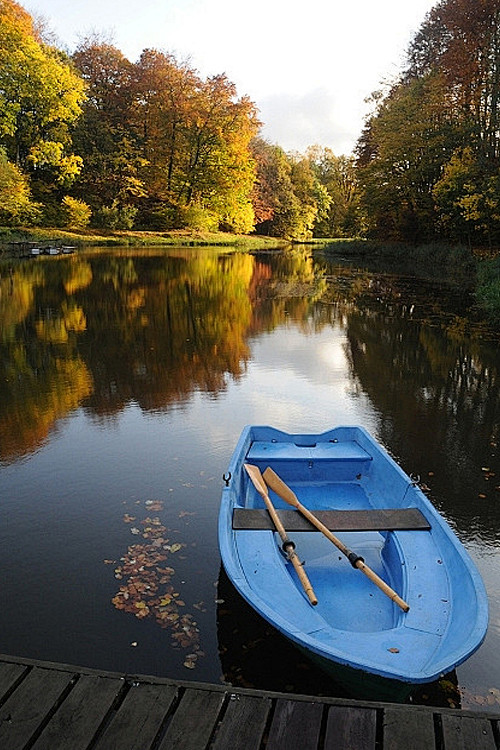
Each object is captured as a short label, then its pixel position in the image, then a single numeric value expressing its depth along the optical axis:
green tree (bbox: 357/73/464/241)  27.50
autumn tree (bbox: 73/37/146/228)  46.69
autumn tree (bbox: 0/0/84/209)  37.31
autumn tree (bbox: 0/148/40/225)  33.66
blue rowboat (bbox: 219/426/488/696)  3.14
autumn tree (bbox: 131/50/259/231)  49.06
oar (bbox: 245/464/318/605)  3.75
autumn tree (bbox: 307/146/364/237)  76.94
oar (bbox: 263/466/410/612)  3.65
